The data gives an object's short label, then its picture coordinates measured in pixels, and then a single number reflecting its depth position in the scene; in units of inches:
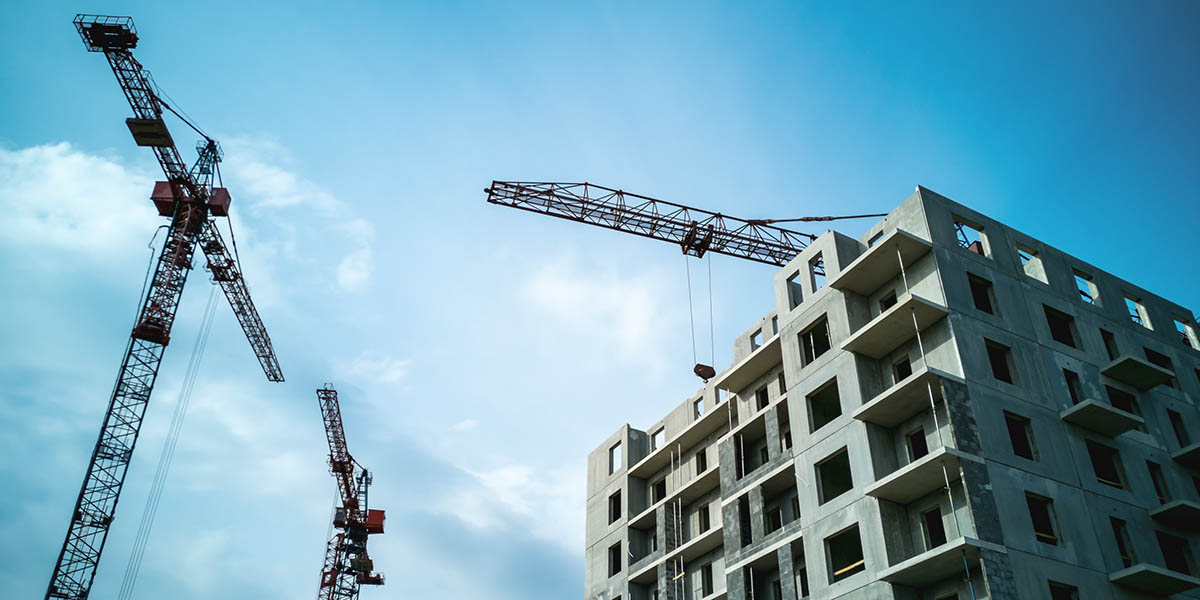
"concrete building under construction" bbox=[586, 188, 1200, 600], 1502.2
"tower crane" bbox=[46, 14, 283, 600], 2748.5
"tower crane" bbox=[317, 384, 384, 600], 4690.0
